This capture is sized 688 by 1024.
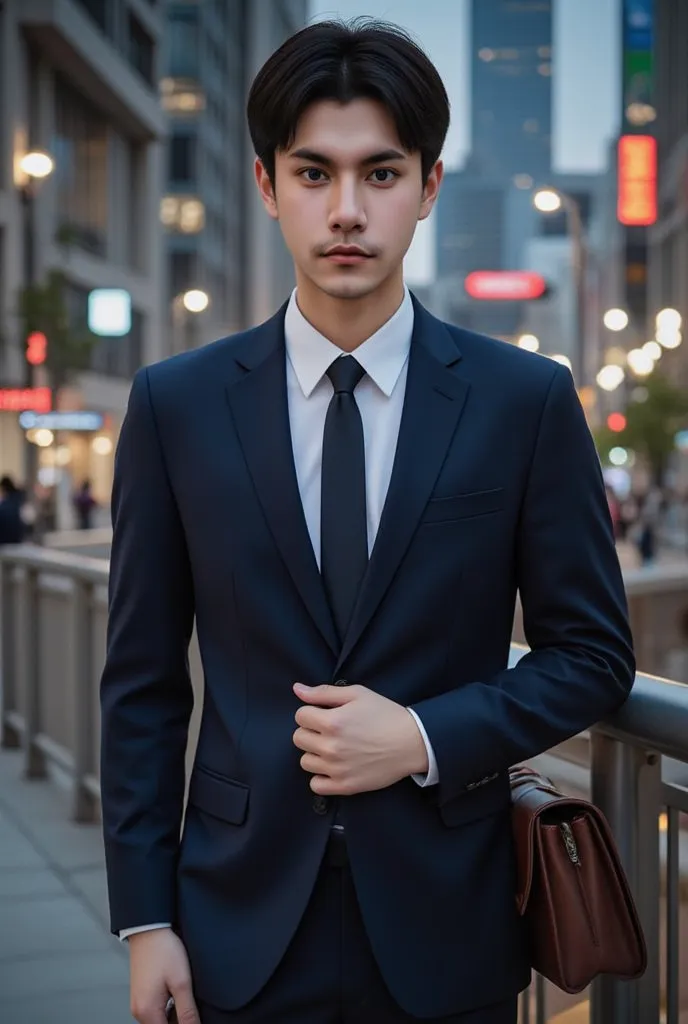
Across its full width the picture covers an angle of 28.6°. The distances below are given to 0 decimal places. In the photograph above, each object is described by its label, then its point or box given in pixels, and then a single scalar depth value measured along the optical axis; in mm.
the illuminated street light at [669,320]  39844
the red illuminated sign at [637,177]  57969
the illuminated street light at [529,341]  48312
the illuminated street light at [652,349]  51569
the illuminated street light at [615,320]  43972
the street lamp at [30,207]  29953
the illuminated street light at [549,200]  34531
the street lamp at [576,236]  32938
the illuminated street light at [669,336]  40697
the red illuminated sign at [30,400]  33625
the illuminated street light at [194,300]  39625
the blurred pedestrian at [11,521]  17172
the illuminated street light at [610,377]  57812
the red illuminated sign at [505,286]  62153
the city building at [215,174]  92438
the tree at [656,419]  70812
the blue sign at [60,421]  32719
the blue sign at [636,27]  88812
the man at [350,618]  2021
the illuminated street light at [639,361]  47438
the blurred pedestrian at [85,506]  35812
